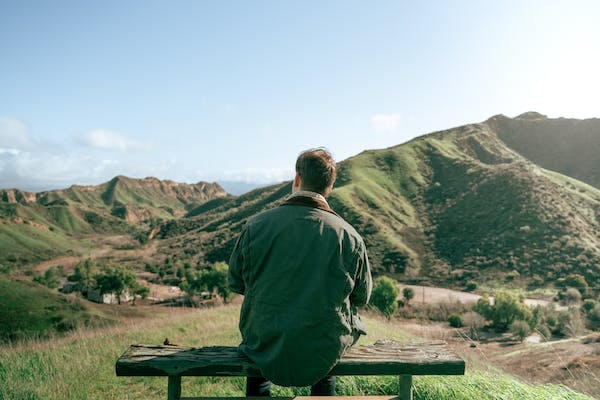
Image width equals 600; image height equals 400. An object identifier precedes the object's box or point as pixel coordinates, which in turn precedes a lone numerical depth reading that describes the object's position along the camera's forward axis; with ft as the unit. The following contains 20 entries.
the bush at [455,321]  111.34
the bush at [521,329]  100.27
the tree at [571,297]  126.23
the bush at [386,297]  119.75
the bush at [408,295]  133.28
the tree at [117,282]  140.67
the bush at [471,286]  151.64
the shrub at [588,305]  119.75
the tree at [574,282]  139.74
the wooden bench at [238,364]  8.45
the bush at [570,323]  98.43
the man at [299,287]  7.60
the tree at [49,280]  161.21
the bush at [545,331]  101.35
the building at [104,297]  141.59
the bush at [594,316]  108.77
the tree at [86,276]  152.15
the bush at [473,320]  112.06
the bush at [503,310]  109.29
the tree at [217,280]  142.51
